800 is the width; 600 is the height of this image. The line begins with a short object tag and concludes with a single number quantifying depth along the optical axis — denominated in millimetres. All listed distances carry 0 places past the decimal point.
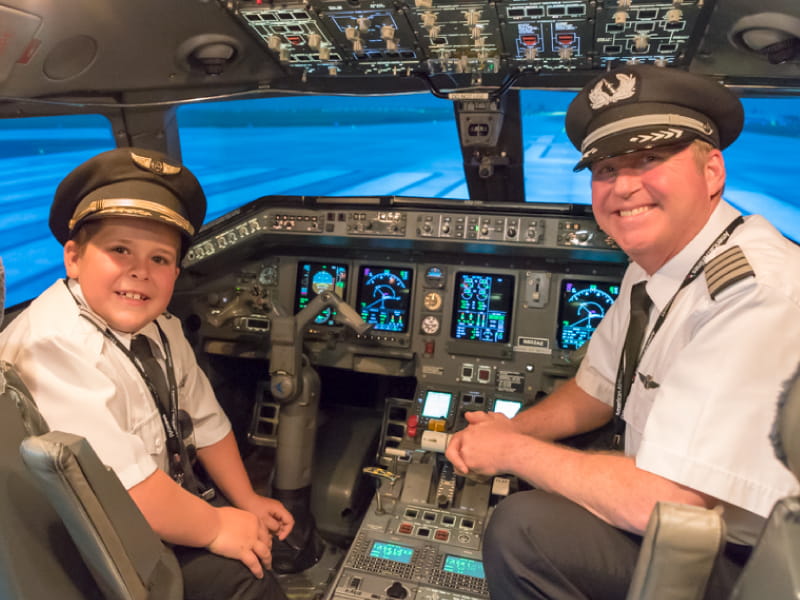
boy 1429
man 1161
